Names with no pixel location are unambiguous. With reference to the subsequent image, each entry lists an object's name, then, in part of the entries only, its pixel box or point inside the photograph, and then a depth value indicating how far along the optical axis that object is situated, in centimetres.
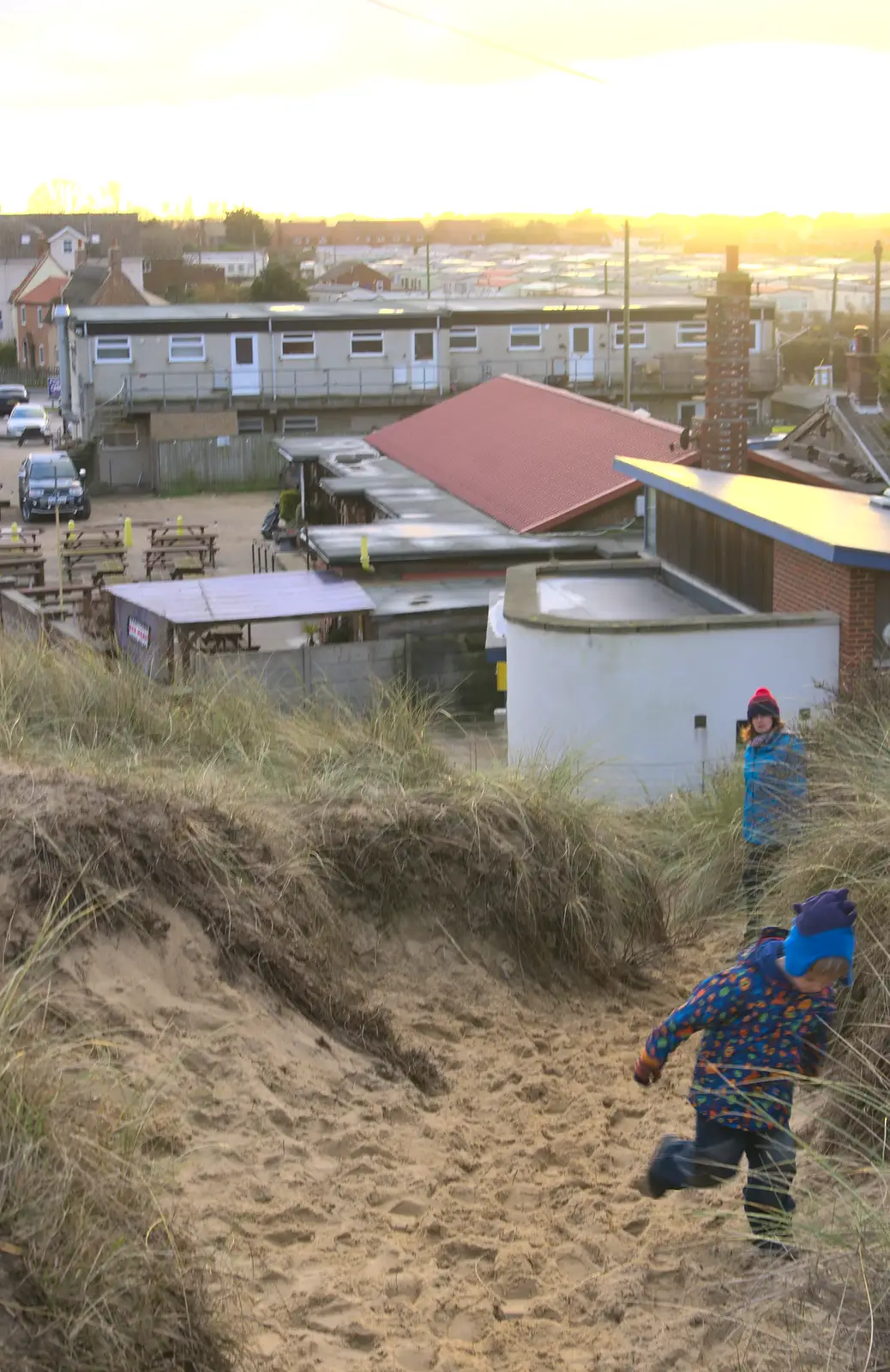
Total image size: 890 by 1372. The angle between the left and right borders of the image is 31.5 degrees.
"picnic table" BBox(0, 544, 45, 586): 2855
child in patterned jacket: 487
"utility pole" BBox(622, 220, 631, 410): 4600
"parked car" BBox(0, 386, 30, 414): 6906
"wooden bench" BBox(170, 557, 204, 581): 2811
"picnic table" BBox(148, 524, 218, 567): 3222
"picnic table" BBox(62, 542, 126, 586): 2788
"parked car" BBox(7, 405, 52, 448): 5778
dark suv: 3991
